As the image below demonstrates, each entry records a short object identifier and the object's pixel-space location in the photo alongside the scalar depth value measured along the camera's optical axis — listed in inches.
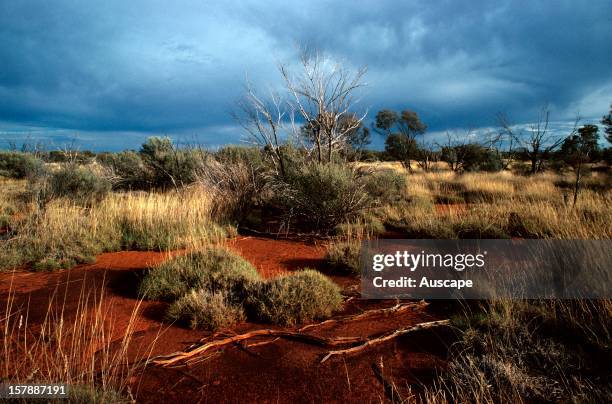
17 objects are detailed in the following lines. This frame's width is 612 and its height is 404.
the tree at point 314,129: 442.7
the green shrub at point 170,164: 592.1
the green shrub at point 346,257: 255.1
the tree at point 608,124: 1035.3
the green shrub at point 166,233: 320.8
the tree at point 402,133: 1288.1
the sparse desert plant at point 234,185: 436.1
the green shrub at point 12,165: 827.4
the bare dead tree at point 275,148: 446.6
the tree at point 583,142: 1039.0
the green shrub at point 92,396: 100.1
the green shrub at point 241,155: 556.8
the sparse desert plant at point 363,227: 342.6
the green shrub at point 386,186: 492.6
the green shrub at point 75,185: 459.0
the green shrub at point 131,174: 621.9
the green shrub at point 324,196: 368.8
